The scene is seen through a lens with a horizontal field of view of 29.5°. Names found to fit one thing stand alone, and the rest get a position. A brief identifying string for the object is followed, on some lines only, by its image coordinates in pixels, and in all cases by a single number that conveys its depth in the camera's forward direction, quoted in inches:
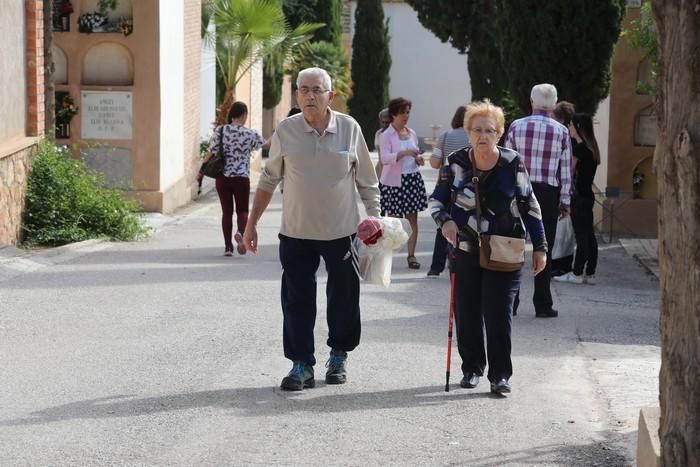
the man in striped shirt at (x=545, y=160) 424.2
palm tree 1032.8
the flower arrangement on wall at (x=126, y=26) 749.9
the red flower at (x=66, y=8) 746.8
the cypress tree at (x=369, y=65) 1961.1
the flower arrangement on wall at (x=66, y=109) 751.1
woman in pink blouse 553.6
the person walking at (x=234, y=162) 575.2
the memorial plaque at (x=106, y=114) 756.0
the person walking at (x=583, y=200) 516.7
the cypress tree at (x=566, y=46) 709.9
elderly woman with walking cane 299.3
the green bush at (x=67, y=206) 577.3
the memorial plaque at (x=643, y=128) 746.8
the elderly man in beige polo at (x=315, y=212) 302.2
